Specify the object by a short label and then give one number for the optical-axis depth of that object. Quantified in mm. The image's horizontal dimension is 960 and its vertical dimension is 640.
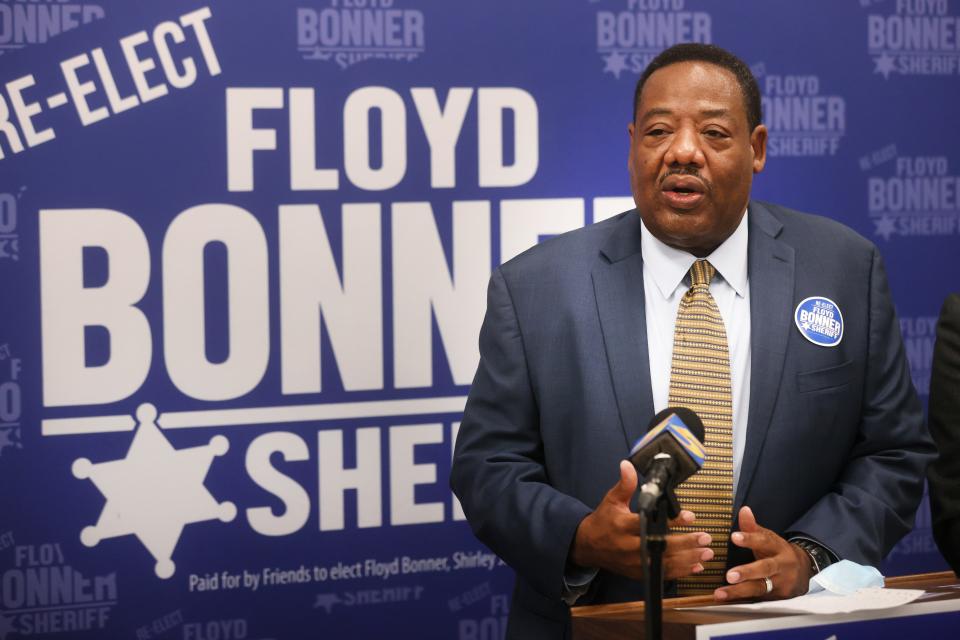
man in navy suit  5485
